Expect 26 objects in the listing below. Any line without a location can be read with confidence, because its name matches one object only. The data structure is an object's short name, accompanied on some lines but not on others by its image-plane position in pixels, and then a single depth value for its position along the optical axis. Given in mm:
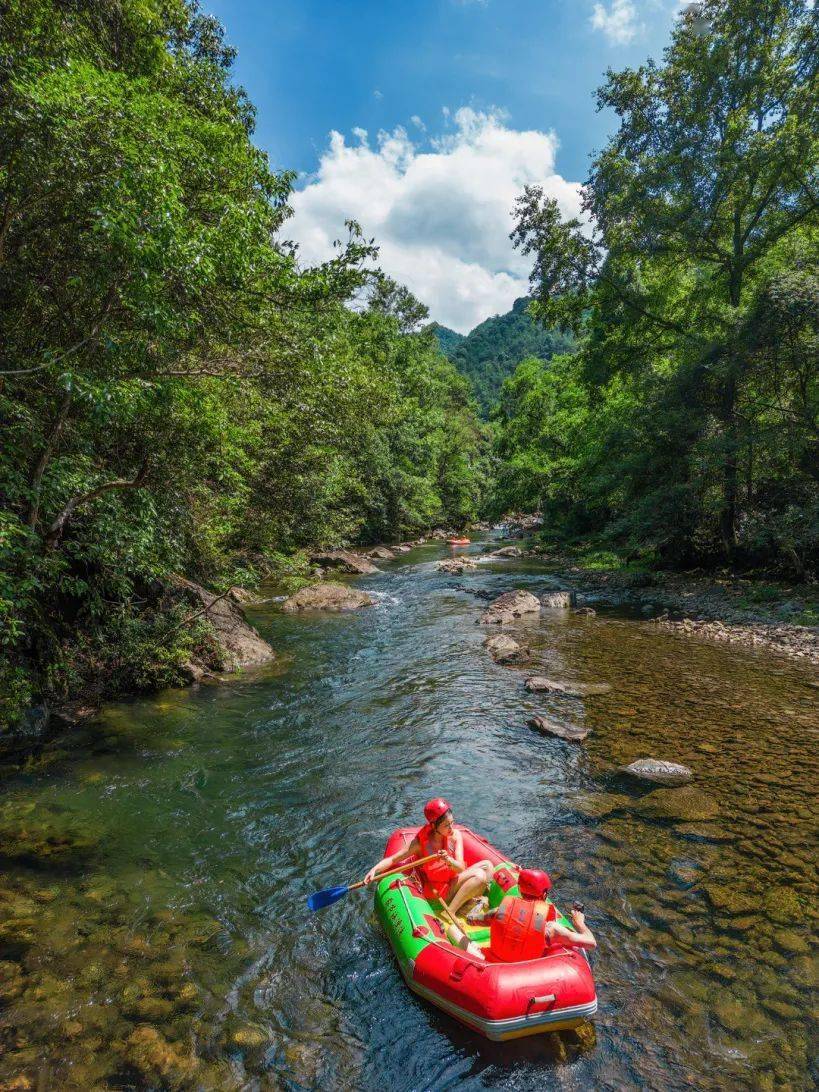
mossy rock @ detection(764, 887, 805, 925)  4602
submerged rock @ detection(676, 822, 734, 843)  5633
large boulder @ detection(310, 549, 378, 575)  24156
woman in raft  4750
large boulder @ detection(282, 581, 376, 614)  16969
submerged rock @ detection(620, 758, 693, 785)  6695
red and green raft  3490
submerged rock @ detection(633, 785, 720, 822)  6031
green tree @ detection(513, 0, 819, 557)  15312
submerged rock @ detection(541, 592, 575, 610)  17016
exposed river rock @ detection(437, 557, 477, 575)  24484
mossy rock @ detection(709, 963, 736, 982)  4078
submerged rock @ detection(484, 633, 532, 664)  11820
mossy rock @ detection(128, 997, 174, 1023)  3715
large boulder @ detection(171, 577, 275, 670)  10656
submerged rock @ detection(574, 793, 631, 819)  6203
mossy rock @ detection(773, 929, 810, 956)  4262
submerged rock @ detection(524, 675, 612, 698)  9758
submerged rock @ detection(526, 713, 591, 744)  8008
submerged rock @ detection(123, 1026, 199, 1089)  3328
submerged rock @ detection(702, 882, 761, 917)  4703
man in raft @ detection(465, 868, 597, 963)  3865
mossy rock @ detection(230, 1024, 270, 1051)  3621
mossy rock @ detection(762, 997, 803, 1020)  3736
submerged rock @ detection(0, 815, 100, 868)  5238
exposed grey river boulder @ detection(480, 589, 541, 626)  15320
